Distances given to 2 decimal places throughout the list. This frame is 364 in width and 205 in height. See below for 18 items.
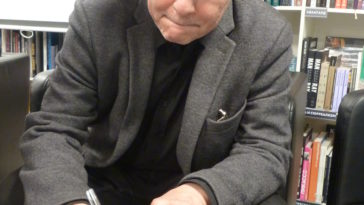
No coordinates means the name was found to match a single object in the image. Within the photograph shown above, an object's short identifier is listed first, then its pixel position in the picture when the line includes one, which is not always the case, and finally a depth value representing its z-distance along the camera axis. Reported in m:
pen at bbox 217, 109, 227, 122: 0.87
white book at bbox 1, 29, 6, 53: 2.24
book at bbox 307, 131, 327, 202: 1.85
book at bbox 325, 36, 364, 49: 1.87
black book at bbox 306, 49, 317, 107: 1.79
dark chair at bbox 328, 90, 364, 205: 0.94
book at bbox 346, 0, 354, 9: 1.69
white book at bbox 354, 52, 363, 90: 1.74
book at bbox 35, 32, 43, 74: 2.21
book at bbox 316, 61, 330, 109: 1.78
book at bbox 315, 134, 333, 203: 1.85
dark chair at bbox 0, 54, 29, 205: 1.31
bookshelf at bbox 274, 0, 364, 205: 1.70
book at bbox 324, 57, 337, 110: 1.77
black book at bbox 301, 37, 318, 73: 1.78
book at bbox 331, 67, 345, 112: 1.76
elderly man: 0.83
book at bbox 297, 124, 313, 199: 1.86
